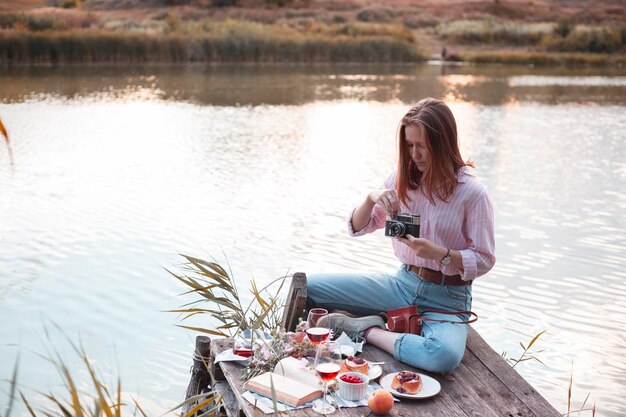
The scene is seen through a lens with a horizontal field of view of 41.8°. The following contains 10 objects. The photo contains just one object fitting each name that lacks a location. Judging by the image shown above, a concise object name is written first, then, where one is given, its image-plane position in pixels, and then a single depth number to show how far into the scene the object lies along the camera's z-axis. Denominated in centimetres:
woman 303
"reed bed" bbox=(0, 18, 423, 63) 1994
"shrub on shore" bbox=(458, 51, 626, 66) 2838
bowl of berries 257
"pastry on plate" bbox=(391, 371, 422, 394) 262
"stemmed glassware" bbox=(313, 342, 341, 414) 254
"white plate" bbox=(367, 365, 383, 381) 276
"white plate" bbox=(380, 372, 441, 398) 261
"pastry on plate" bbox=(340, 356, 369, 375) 271
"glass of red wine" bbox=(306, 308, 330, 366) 313
